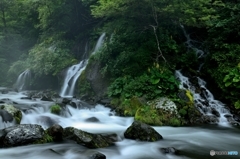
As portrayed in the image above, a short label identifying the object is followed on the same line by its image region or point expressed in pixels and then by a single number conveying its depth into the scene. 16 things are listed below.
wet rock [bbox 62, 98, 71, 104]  12.45
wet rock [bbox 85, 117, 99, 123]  10.55
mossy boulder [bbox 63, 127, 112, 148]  7.00
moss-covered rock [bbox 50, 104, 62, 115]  10.85
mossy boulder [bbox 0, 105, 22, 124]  9.14
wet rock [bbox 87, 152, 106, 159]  5.93
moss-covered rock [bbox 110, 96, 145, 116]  10.88
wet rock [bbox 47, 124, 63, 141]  7.64
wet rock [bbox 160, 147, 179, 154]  6.88
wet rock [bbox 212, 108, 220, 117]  10.80
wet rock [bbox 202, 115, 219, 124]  10.33
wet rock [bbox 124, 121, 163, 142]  7.70
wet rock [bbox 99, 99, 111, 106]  12.43
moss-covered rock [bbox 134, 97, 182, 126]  9.96
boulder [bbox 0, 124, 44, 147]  7.11
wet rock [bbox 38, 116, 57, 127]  9.69
